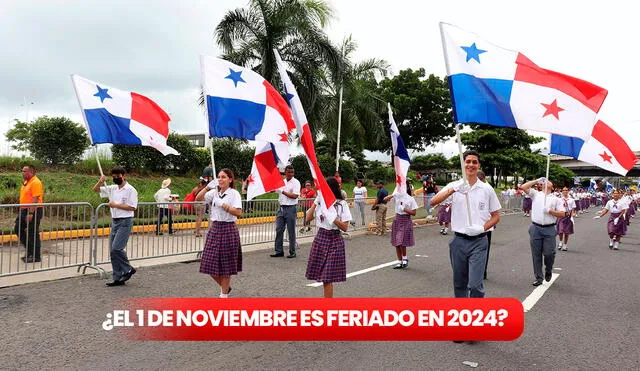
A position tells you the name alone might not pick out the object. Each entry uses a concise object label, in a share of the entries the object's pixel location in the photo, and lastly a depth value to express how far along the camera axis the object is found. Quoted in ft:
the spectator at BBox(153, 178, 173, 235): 30.12
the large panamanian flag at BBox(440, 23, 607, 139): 16.76
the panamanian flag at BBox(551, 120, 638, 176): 20.92
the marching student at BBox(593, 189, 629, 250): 43.83
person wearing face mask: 22.17
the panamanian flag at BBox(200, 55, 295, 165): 21.17
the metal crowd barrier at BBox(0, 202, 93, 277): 23.38
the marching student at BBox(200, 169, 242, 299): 18.97
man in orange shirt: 23.70
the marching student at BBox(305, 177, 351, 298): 17.43
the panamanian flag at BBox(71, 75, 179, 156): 23.65
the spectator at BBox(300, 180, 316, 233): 41.33
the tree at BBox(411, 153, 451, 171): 165.58
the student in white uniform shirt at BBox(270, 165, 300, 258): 31.65
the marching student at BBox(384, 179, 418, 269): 28.63
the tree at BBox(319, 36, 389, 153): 79.93
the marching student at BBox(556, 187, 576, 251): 41.19
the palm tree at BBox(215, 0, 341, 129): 60.08
